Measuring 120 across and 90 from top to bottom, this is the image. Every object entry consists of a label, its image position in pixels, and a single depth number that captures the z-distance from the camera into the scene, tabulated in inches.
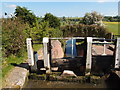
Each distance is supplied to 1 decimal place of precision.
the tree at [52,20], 828.9
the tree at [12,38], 377.8
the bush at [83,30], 734.5
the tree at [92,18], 965.2
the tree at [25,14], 768.9
